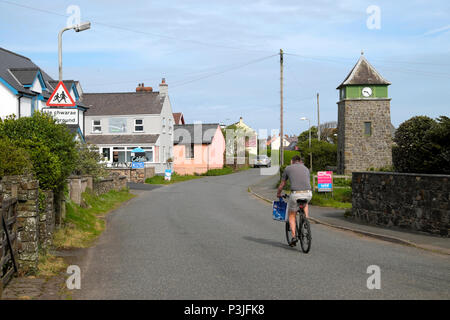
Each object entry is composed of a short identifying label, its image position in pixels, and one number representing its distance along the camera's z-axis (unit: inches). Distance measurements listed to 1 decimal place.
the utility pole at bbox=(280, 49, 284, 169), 1457.9
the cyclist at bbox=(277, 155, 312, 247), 378.6
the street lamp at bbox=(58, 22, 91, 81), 608.7
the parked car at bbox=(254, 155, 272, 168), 3078.2
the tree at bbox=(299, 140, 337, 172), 1859.0
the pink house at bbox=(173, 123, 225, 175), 2282.0
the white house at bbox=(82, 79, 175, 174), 1887.3
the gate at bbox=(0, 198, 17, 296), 250.7
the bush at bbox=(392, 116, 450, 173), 569.6
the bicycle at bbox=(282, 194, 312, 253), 365.4
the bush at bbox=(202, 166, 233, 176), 2233.5
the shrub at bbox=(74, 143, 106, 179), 865.4
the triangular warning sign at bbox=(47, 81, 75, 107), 515.8
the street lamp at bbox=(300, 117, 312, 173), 1762.3
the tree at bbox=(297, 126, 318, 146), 4393.7
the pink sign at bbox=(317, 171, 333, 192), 885.8
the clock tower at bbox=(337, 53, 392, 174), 1530.5
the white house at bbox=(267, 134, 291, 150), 5169.3
